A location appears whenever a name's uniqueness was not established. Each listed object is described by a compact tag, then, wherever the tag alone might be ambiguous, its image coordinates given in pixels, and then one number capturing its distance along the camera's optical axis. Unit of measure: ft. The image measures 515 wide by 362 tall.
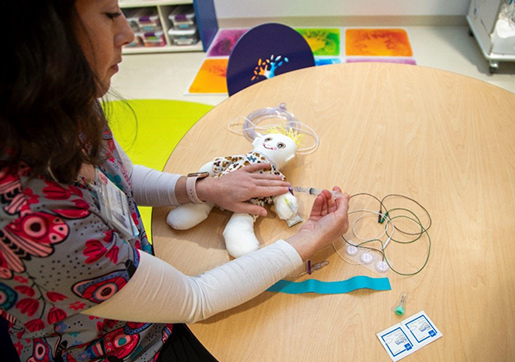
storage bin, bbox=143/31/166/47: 10.03
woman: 1.57
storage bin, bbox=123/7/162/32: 9.78
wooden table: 2.18
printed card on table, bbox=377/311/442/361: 2.11
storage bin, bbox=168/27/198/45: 9.70
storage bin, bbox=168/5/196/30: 9.53
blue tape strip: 2.39
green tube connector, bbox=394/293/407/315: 2.25
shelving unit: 9.26
